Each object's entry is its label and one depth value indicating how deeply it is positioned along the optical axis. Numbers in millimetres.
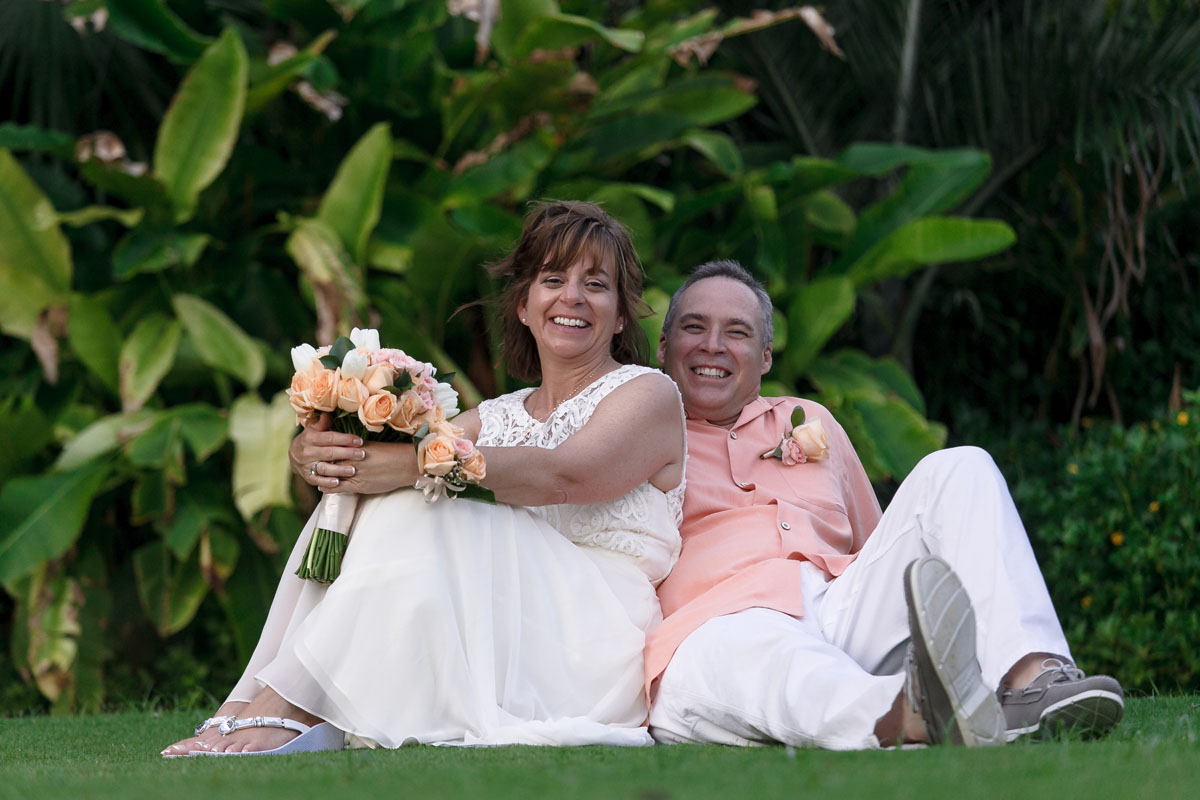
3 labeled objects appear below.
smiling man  4816
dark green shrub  9242
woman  5621
